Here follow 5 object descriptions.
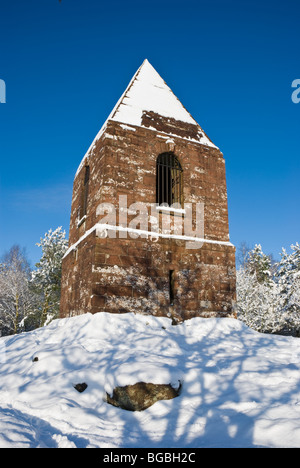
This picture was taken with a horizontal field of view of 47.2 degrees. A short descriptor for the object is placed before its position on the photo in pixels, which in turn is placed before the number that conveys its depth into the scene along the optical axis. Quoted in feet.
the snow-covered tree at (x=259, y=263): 105.60
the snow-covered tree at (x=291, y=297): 63.31
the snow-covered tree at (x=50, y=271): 71.56
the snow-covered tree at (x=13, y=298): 79.15
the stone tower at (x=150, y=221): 26.32
